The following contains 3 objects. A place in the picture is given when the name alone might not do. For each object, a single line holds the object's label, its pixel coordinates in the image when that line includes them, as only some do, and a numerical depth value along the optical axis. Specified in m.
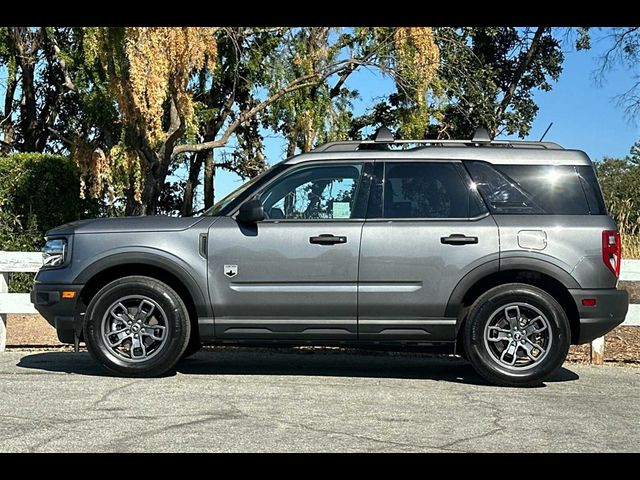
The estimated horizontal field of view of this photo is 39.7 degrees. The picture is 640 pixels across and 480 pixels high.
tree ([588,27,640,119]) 18.50
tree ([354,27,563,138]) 16.72
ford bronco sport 7.46
